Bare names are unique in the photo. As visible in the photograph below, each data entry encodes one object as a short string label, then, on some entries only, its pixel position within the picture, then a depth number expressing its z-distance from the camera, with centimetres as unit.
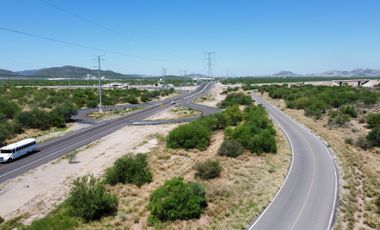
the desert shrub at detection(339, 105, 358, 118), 7944
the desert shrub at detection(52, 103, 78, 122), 7625
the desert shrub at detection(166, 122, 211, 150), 4825
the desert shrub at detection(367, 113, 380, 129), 6544
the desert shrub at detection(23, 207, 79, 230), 2295
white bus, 4528
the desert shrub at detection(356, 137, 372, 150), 5051
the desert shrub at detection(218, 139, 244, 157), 4209
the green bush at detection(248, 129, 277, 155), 4325
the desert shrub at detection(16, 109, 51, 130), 6775
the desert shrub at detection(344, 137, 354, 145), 5300
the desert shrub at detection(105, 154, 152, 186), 3362
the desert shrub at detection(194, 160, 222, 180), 3403
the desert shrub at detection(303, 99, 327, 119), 8156
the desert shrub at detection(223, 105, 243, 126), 6469
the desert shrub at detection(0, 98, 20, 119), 7806
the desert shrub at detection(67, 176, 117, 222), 2558
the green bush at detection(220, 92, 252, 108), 10012
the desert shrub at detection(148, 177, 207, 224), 2462
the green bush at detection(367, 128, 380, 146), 5103
